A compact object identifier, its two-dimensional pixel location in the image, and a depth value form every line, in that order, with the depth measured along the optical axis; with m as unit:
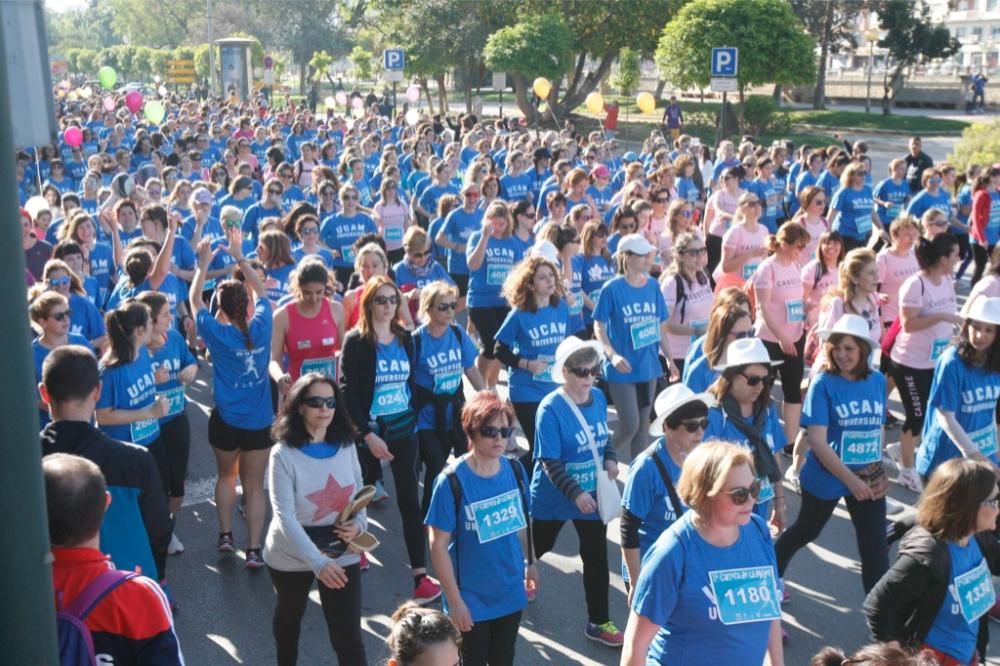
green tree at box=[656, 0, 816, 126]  26.58
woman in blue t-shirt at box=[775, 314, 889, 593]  5.75
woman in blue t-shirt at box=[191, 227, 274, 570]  6.70
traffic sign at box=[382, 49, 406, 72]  27.32
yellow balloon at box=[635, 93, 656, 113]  23.66
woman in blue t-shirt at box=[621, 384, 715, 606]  4.89
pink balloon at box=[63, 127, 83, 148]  19.25
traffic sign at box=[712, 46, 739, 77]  19.67
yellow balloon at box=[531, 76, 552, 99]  26.06
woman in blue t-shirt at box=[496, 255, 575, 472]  7.17
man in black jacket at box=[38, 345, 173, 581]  4.50
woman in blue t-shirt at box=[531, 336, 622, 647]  5.59
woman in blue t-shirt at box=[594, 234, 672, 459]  7.56
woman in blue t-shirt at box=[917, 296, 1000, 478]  6.14
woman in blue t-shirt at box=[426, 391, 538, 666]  4.76
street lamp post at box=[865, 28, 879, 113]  42.73
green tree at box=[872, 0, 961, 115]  46.59
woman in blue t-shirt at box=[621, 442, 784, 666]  3.81
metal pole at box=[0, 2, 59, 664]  2.47
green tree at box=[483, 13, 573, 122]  32.72
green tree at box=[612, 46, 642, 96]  39.50
